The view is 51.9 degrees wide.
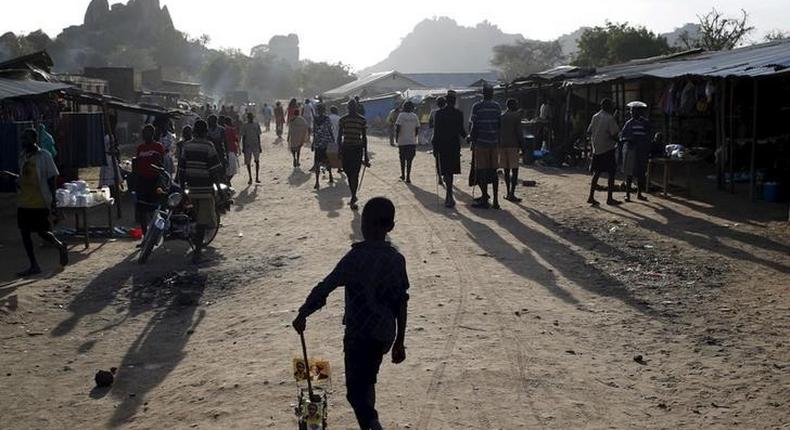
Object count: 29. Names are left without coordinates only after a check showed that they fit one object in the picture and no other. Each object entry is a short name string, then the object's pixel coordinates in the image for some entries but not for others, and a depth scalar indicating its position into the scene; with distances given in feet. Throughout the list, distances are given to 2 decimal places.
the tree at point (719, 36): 131.03
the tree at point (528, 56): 274.16
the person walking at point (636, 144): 46.44
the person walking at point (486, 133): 42.78
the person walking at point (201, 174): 32.07
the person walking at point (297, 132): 67.26
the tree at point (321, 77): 327.26
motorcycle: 33.14
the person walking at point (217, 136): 49.05
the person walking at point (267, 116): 151.12
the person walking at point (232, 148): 55.57
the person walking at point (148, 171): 36.60
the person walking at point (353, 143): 45.09
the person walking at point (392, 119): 107.45
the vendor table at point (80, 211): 37.14
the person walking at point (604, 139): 43.52
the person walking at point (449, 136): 44.29
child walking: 13.79
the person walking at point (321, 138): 57.52
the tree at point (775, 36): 183.77
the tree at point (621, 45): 141.69
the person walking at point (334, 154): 57.26
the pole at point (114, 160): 46.34
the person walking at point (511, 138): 45.03
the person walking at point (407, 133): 58.18
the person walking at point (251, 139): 60.59
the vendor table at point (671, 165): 48.55
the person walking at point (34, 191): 30.35
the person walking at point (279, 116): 120.98
